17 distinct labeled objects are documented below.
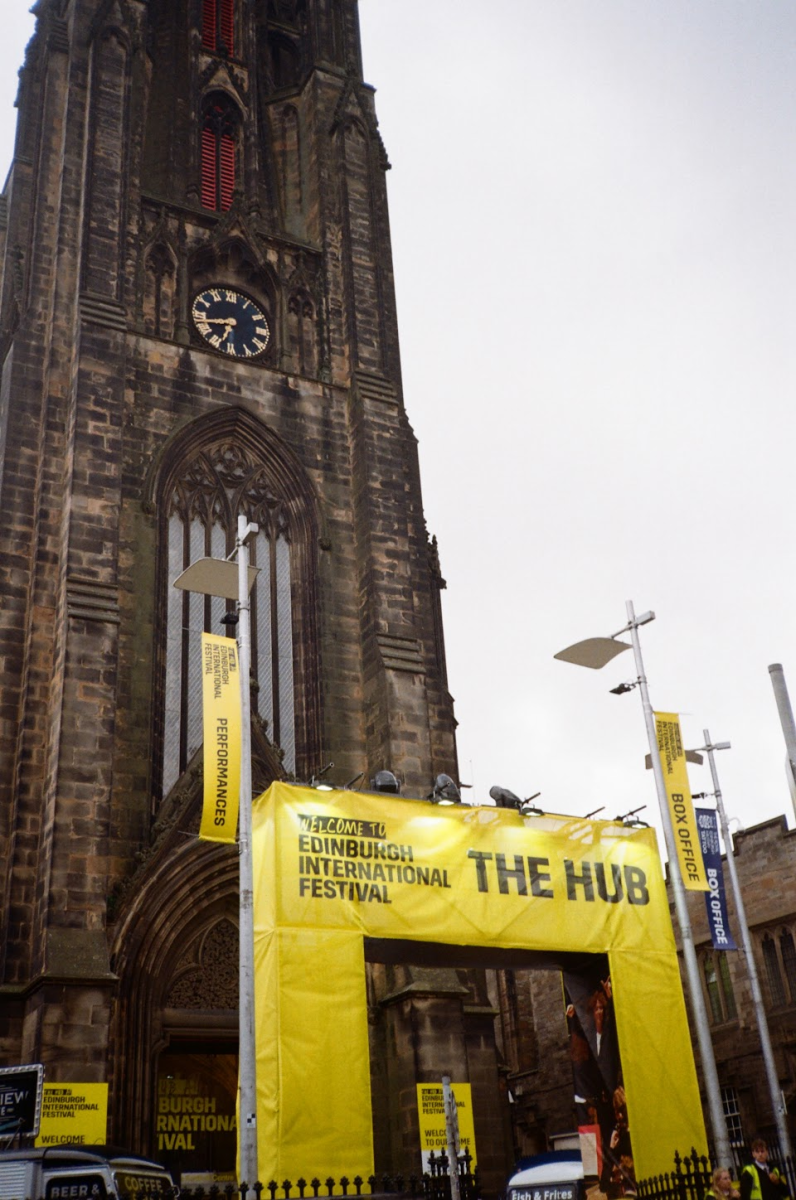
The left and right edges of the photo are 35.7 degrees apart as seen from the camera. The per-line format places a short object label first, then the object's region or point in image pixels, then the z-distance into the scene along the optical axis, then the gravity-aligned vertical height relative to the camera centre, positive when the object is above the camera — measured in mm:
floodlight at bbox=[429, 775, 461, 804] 18820 +6216
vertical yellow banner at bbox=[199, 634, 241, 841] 16531 +5974
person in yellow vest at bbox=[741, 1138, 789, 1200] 13766 +237
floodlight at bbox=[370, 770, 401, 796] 20016 +6545
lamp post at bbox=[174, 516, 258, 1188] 13680 +4574
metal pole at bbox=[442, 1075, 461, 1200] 14008 +964
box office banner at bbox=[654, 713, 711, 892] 18953 +5584
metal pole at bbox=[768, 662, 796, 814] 19281 +6982
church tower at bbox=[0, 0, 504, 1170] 21641 +14557
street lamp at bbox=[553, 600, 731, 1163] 15742 +4785
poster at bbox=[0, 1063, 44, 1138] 16547 +1928
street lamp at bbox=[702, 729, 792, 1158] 24141 +4146
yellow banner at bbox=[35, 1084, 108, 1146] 18500 +1902
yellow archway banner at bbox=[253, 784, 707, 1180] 14516 +3627
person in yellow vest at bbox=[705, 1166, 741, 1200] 12203 +167
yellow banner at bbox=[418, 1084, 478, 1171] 20797 +1606
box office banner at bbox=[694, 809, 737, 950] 26281 +6223
